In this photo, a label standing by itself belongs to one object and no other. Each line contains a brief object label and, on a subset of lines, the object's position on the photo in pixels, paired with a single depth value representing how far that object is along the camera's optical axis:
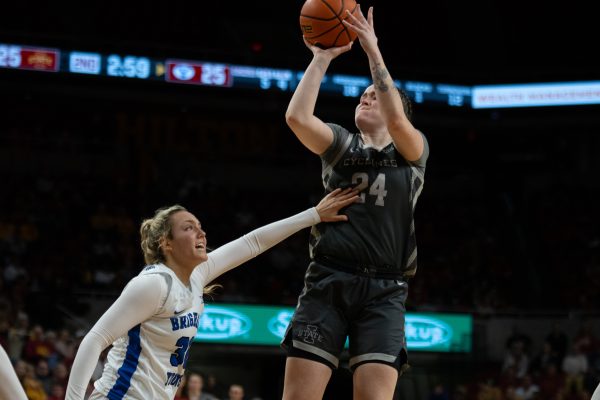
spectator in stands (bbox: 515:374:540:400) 13.49
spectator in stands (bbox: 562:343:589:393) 13.43
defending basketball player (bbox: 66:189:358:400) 3.98
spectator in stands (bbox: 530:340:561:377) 14.59
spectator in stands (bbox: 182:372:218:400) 10.50
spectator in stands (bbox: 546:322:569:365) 14.81
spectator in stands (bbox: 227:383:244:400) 10.87
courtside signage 13.91
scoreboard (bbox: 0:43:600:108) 16.09
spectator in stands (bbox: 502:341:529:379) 14.64
